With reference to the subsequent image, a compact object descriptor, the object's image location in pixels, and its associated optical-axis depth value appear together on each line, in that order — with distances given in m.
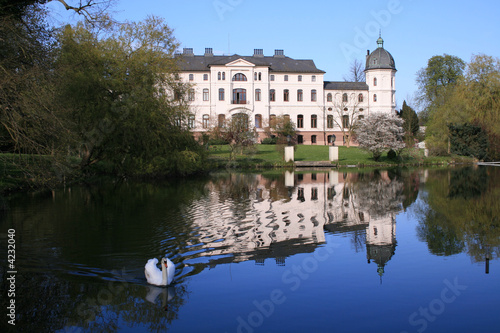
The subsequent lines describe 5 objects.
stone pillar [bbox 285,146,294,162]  39.75
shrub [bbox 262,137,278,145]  56.28
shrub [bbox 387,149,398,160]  42.36
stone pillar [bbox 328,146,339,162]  41.21
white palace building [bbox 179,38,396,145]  61.22
